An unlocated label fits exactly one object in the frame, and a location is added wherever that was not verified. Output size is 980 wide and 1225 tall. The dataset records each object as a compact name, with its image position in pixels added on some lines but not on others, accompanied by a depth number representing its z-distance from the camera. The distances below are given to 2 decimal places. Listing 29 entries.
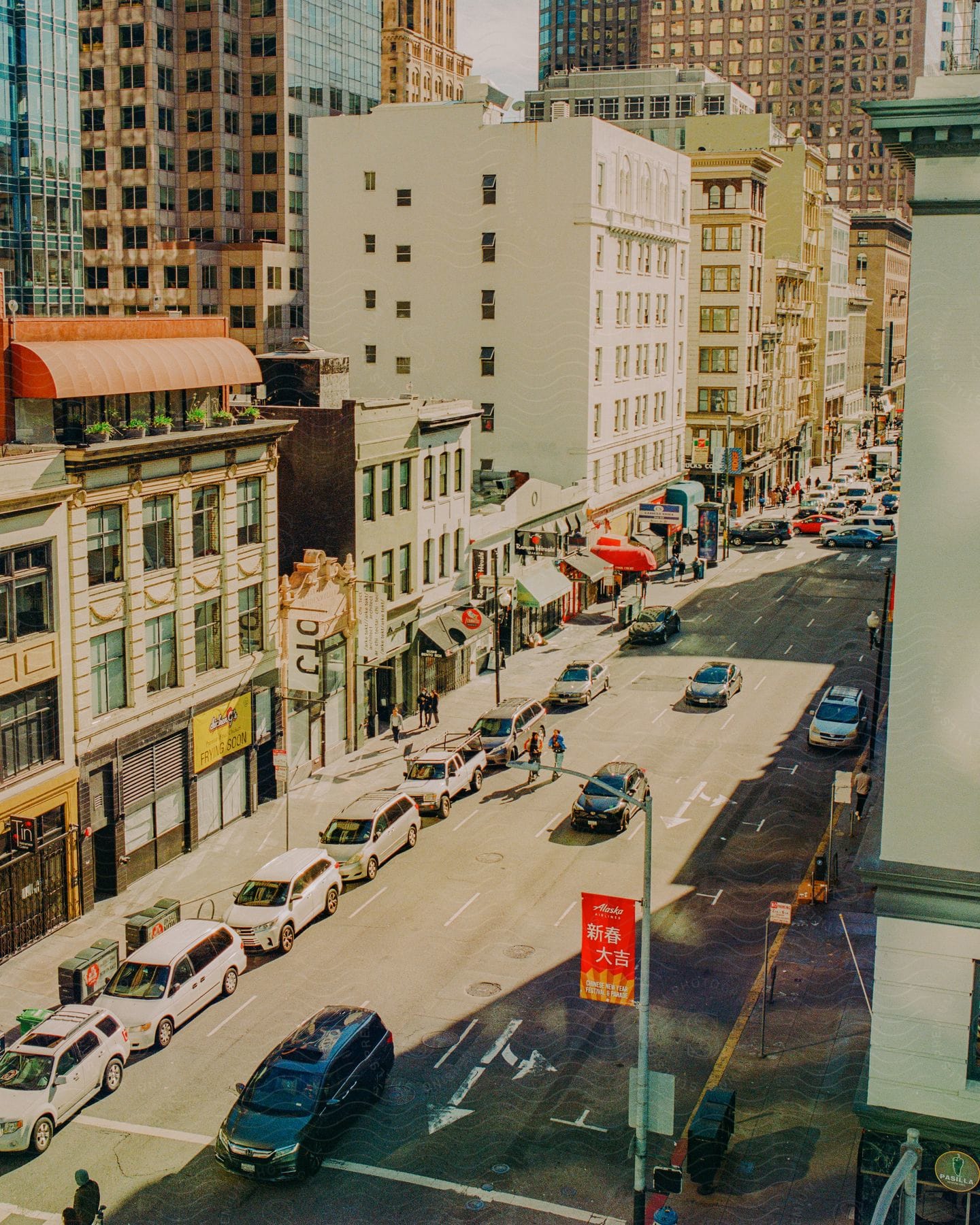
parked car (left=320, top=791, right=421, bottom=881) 35.38
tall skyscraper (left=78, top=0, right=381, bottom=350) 113.00
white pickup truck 40.53
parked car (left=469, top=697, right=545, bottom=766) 45.12
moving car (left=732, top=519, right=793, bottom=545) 89.94
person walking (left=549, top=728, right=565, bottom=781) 43.03
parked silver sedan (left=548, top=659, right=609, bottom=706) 51.69
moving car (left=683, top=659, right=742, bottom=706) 51.19
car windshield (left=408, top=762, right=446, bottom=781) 41.19
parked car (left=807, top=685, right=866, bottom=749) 46.12
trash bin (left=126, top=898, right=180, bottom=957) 30.33
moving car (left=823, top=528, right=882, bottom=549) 87.44
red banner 23.25
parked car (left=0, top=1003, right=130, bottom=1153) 23.28
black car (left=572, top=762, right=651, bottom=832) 38.28
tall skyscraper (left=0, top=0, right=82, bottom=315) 93.31
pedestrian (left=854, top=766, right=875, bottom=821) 40.50
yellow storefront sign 38.06
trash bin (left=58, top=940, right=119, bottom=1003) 28.16
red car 93.81
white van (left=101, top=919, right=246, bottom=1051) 27.00
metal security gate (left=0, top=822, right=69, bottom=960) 31.03
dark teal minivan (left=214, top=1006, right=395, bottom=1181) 22.05
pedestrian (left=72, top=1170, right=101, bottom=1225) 20.11
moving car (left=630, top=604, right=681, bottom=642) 61.62
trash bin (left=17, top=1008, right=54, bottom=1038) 26.30
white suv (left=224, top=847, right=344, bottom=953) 31.17
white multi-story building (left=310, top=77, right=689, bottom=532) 67.81
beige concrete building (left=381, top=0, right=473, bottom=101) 181.00
